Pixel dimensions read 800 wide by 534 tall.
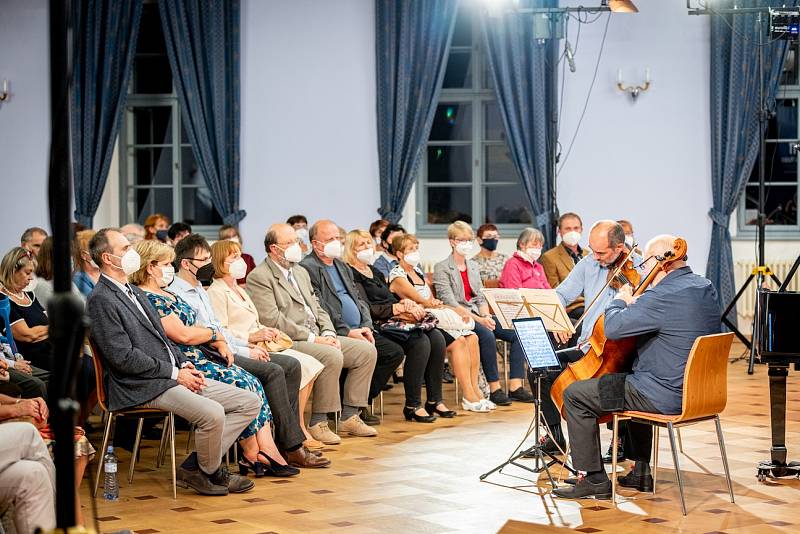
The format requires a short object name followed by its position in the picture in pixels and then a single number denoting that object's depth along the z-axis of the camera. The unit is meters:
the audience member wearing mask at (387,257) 8.38
